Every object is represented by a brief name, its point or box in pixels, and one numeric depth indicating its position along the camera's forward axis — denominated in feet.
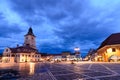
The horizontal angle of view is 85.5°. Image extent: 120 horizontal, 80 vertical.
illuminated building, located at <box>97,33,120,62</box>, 72.06
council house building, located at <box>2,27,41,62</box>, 135.63
